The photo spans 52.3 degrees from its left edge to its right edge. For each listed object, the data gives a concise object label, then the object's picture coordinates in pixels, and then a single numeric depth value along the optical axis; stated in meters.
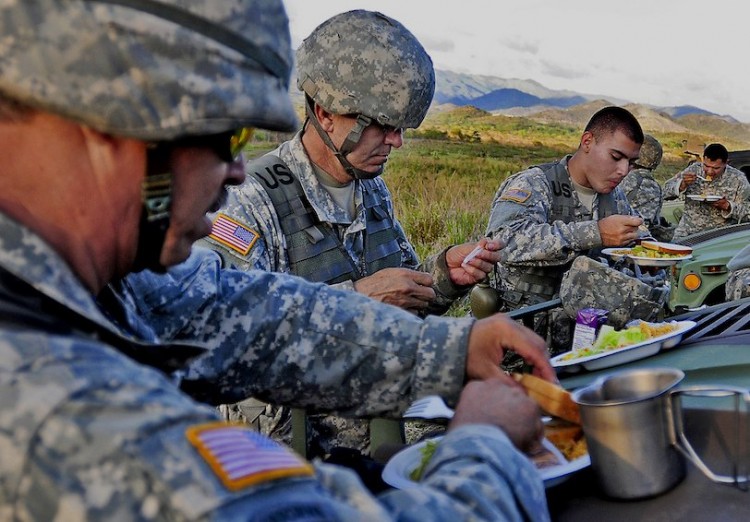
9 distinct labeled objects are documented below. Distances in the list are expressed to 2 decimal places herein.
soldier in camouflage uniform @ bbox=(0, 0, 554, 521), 0.88
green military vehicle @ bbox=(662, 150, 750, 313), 6.30
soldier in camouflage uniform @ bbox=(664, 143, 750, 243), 10.20
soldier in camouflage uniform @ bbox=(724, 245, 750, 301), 5.30
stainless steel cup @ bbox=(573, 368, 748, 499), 1.37
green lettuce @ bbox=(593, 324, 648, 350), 2.48
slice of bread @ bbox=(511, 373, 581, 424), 1.57
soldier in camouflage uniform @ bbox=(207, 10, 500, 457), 2.85
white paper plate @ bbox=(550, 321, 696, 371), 2.36
